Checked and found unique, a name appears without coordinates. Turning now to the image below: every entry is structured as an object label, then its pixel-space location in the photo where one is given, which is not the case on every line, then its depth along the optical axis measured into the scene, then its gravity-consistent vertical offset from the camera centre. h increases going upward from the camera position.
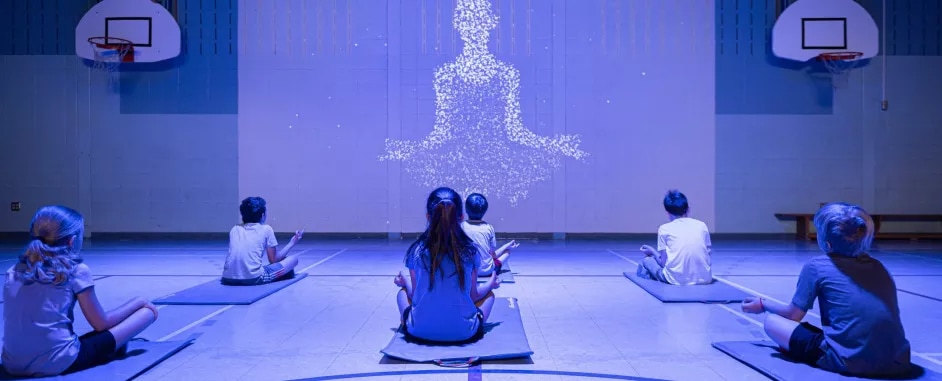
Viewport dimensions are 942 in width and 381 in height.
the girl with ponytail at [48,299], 2.82 -0.51
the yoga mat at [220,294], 5.09 -0.92
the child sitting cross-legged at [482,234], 5.57 -0.47
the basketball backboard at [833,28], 10.38 +2.29
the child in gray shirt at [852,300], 2.87 -0.53
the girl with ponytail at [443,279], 3.35 -0.51
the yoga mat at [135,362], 3.03 -0.89
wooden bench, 10.62 -0.70
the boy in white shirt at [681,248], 5.42 -0.59
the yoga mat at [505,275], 6.18 -0.93
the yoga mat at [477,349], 3.32 -0.88
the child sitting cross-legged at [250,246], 5.69 -0.58
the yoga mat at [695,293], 5.07 -0.91
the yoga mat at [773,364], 3.01 -0.89
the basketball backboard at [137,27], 10.49 +2.36
